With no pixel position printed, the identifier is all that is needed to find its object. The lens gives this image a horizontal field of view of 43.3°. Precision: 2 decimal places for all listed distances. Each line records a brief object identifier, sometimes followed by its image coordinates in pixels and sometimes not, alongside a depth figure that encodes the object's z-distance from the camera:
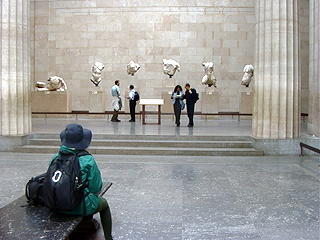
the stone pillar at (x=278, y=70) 10.30
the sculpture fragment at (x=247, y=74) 19.57
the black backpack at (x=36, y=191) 4.06
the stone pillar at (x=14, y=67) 10.80
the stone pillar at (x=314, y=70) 10.84
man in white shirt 16.34
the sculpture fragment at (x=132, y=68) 19.88
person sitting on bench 3.89
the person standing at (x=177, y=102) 14.40
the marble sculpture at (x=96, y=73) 20.11
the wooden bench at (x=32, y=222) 3.47
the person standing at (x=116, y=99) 16.55
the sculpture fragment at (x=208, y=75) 19.75
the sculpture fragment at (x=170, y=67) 19.91
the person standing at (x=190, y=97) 14.21
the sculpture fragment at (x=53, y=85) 20.06
